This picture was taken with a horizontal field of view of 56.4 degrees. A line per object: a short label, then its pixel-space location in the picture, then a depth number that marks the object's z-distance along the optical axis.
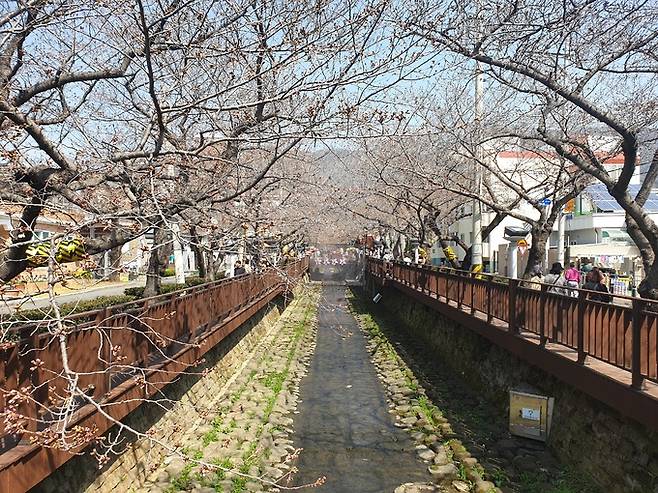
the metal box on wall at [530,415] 9.48
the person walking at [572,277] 16.03
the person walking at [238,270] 26.04
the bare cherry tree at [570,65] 8.82
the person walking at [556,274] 15.09
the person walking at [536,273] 15.74
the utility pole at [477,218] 16.25
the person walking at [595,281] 13.64
